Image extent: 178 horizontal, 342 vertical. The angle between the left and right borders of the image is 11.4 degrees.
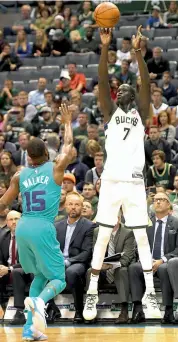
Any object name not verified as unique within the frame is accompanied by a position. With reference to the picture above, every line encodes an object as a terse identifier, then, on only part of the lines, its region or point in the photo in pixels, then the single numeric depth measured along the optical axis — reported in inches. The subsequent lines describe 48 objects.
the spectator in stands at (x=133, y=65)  717.5
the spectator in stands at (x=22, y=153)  618.8
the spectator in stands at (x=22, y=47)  836.9
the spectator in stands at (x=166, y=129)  603.8
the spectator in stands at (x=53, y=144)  604.7
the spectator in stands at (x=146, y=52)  736.3
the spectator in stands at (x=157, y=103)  642.8
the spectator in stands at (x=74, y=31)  827.4
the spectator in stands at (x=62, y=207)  503.2
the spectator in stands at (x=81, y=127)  630.5
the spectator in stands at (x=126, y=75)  697.0
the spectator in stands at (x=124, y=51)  746.8
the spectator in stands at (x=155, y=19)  809.5
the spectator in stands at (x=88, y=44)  808.9
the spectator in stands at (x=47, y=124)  658.8
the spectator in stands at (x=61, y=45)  820.6
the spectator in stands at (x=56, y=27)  836.4
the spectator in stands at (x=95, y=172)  558.6
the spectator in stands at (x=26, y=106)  698.8
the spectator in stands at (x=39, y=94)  726.5
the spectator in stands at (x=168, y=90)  687.1
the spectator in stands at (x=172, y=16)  810.8
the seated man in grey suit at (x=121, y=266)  440.1
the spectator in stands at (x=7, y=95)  746.8
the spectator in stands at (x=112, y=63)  724.7
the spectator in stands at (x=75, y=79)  732.7
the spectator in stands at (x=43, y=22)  871.1
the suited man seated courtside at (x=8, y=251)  470.0
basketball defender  360.5
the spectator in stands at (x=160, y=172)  547.8
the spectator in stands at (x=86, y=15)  840.9
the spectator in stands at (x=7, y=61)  817.4
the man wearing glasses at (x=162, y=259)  431.5
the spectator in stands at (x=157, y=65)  726.0
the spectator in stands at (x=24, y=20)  888.9
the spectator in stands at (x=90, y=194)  518.9
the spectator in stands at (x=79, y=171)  585.3
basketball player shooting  386.0
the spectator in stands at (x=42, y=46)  826.8
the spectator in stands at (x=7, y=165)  591.5
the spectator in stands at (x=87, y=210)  491.8
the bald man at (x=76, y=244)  445.7
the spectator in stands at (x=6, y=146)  639.1
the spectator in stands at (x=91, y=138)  606.5
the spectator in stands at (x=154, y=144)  579.2
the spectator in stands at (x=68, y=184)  521.0
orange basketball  389.1
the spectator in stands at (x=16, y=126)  668.7
